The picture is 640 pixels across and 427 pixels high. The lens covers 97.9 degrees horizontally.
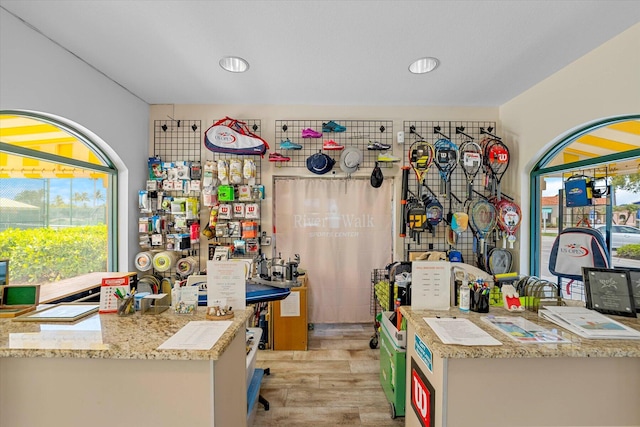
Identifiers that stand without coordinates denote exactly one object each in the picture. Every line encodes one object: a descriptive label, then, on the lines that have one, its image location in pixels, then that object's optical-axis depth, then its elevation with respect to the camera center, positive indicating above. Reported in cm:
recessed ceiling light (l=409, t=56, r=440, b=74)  248 +138
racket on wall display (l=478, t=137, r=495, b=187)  333 +68
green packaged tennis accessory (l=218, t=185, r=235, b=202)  331 +27
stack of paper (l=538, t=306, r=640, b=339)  134 -56
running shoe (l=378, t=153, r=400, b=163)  329 +68
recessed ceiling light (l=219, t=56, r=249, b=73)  245 +137
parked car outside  225 -16
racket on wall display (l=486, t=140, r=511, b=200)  322 +66
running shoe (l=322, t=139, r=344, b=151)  332 +84
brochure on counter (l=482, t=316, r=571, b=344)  131 -59
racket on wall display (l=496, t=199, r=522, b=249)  313 -2
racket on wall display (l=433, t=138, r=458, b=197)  325 +69
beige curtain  358 -27
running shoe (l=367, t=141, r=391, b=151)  333 +83
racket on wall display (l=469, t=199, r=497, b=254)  328 -2
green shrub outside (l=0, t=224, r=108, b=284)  220 -33
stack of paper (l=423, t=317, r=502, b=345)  130 -58
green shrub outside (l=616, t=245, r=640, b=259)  223 -30
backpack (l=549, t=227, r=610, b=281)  244 -33
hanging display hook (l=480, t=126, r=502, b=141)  344 +106
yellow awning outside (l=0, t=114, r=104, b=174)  213 +61
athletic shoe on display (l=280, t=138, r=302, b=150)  330 +83
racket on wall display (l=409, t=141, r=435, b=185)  323 +69
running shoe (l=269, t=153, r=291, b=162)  331 +69
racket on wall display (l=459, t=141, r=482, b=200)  323 +68
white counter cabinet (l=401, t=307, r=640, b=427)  128 -81
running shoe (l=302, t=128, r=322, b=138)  329 +98
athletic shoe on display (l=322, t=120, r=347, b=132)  334 +106
